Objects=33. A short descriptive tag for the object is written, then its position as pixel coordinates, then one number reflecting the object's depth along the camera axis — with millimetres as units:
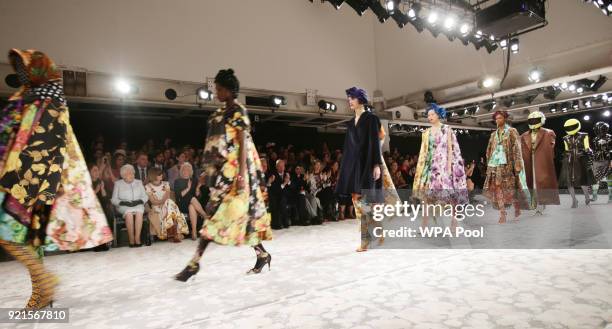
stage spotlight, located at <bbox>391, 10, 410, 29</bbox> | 6924
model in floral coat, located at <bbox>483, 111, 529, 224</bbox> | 4852
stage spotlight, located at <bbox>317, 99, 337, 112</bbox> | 9461
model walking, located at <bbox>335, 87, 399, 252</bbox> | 3305
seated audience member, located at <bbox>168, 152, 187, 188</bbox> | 6013
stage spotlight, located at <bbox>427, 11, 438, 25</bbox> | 6875
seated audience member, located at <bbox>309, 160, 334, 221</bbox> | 6735
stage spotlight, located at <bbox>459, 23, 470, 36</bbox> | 7176
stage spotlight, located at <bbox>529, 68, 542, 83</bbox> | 8242
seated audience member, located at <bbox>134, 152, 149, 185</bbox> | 5625
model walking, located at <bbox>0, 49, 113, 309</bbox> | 1976
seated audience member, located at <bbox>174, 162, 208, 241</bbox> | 5262
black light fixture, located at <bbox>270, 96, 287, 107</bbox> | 8734
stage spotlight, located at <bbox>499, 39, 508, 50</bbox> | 7683
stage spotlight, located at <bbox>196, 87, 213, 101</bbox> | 7775
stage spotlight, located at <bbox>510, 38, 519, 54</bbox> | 7672
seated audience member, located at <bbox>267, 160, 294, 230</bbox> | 6062
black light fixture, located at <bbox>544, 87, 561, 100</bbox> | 11059
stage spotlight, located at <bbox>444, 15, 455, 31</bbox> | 6902
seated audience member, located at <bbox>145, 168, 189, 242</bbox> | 4926
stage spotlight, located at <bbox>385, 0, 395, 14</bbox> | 6305
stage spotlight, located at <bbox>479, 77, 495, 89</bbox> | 8836
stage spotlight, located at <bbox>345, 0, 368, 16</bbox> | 6452
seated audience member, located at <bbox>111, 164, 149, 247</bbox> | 4723
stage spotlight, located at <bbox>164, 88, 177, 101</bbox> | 7613
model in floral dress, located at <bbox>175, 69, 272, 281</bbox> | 2463
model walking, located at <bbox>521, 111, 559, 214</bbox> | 5195
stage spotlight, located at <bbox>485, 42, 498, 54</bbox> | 8266
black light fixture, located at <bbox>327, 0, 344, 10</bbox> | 6148
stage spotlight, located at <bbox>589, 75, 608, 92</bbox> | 10096
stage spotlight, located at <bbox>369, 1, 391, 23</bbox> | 6593
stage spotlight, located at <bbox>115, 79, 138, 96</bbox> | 6977
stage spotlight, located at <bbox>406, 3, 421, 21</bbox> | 6816
